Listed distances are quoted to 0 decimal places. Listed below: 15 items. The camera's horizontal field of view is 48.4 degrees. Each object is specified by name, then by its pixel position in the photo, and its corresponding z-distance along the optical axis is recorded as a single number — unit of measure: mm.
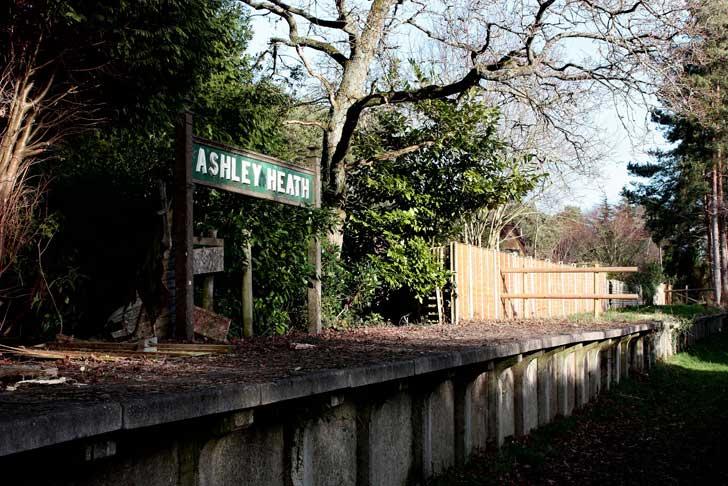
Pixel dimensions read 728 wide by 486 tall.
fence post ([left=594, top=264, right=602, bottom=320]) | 16125
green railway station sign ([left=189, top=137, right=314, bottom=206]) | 7332
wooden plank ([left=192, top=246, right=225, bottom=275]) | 7562
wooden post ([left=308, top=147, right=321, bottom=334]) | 9625
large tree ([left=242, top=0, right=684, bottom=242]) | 11867
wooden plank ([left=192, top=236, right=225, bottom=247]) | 7656
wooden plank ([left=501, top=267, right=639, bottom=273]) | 15302
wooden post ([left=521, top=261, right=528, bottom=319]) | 17812
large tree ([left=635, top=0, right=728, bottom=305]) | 32375
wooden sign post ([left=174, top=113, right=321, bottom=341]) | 6988
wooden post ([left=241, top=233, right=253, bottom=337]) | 8714
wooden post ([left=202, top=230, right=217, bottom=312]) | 8078
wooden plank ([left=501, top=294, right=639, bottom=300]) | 14967
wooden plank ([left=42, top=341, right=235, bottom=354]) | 6289
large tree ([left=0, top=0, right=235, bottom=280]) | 7082
